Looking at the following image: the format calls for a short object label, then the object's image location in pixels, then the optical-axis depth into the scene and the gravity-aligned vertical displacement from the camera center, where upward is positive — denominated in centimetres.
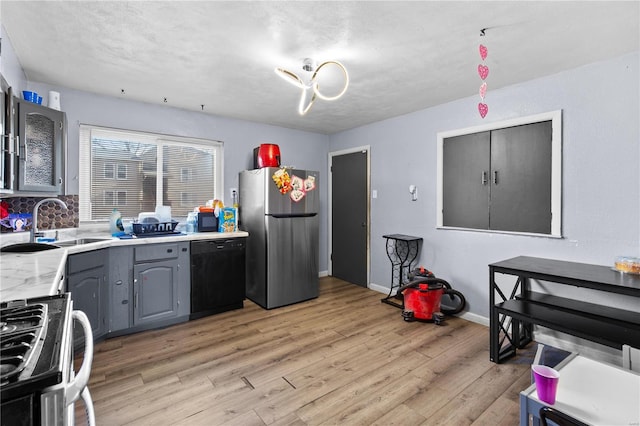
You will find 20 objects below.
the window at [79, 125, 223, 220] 325 +45
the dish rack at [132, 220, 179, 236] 314 -19
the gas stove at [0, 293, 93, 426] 62 -35
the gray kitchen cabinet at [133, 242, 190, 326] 293 -72
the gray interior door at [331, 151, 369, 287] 454 -10
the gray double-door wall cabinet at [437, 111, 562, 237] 272 +35
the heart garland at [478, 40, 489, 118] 215 +100
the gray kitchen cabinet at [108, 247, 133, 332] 282 -72
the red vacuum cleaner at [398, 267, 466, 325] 315 -90
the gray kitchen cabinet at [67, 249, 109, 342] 240 -63
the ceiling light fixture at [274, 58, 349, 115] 218 +117
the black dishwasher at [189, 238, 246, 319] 324 -72
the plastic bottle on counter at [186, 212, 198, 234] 361 -15
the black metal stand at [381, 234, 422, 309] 376 -57
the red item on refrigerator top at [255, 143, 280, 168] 378 +69
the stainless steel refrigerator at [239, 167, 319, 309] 358 -28
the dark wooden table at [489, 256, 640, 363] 197 -73
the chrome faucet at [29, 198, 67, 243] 247 -13
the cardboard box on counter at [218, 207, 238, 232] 360 -12
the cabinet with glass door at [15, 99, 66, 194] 220 +48
